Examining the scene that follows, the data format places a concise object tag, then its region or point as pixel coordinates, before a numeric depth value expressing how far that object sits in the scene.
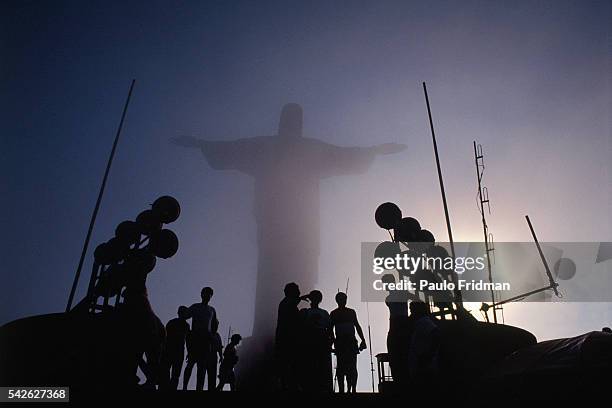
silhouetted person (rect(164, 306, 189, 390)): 7.02
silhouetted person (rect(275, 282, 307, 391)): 6.25
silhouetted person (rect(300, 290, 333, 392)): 6.11
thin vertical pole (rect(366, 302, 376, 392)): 12.42
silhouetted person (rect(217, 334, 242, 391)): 9.92
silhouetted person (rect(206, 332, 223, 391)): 6.99
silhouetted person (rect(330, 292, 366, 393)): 6.97
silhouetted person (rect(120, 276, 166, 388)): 5.46
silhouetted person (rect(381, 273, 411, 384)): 5.81
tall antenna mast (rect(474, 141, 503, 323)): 11.53
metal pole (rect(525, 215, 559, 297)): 12.13
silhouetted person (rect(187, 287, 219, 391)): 6.92
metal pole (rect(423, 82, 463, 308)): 6.34
